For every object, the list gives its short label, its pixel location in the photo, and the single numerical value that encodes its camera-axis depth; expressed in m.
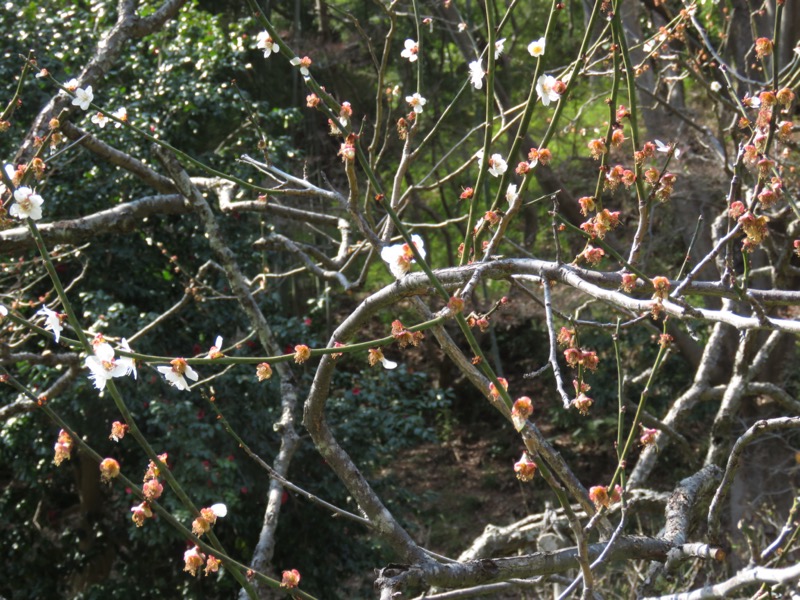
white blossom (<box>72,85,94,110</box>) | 1.83
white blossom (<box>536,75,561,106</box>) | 1.59
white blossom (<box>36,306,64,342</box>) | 1.53
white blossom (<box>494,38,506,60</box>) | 1.70
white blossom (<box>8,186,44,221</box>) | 1.58
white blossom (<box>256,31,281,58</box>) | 1.75
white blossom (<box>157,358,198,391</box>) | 1.51
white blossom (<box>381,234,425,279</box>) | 1.52
